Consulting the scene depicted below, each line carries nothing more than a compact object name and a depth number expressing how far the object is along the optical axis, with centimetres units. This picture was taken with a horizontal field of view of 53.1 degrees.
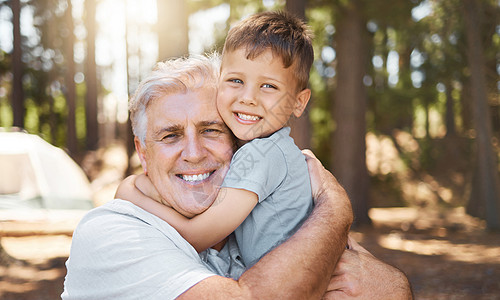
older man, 176
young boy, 210
